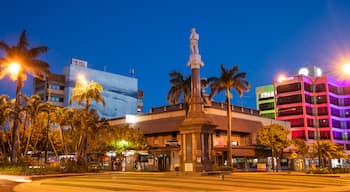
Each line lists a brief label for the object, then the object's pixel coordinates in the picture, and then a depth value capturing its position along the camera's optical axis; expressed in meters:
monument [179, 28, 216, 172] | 36.28
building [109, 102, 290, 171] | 58.25
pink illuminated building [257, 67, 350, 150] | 105.75
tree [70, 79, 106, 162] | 51.75
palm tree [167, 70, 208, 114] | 52.63
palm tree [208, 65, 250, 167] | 54.31
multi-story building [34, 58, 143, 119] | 110.89
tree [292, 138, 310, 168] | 61.88
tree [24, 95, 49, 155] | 44.59
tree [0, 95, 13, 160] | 44.85
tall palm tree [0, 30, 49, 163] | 41.09
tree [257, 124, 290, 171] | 53.34
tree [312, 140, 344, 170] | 46.81
